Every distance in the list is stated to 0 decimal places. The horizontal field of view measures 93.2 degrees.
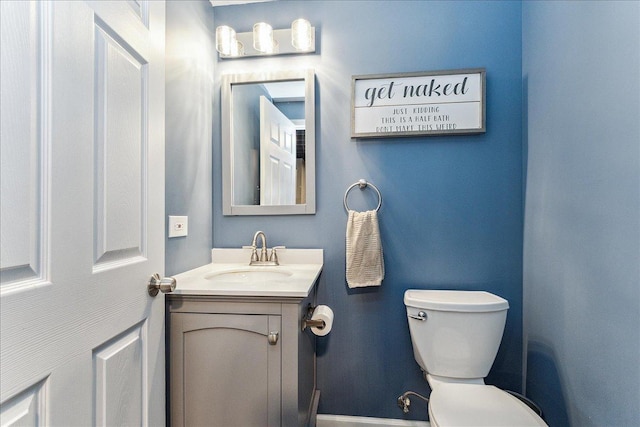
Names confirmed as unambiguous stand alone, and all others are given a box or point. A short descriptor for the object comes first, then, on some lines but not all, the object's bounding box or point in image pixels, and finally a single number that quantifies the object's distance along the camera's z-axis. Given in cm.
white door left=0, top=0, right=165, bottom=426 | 50
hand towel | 142
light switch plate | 121
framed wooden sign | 145
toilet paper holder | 111
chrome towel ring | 150
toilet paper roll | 119
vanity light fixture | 148
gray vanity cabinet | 100
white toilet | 121
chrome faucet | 150
